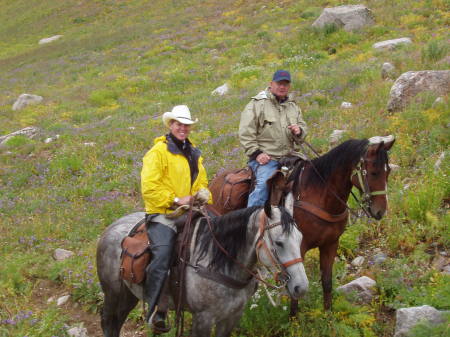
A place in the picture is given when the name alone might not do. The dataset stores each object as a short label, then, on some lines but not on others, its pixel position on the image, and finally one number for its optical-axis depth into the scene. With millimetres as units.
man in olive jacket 6625
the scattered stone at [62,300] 7195
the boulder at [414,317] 4855
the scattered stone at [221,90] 17892
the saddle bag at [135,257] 4934
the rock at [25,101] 21914
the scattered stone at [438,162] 7884
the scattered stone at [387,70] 13836
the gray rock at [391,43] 16984
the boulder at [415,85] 10898
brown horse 5629
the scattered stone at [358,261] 6920
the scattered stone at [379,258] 6711
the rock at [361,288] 6105
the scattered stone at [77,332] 6230
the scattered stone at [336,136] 10711
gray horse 3984
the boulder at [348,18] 21000
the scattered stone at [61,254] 8398
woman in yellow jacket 4797
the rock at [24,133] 16312
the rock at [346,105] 12678
